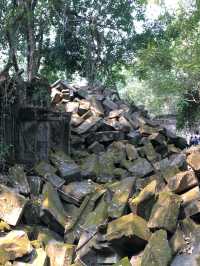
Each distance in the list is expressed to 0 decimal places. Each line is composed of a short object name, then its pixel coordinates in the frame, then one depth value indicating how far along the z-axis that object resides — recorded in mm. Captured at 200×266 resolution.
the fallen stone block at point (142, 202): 4419
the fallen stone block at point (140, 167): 6447
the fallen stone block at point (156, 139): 7763
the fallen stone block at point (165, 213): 4081
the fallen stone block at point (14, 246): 4159
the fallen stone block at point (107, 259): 4075
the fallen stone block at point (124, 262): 3659
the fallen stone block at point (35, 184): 5544
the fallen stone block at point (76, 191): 5490
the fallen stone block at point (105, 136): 7625
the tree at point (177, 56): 8762
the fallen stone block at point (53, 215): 4890
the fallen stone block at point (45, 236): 4591
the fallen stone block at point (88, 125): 7659
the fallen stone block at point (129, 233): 3983
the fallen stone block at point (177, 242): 3905
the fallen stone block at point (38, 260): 4090
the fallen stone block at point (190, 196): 4442
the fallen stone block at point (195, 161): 4944
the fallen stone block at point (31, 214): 4978
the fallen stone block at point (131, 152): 6995
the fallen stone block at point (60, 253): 4179
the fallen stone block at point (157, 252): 3604
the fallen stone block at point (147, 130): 8052
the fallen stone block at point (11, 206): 4731
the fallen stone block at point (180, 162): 5434
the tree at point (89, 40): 12361
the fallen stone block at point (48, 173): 5768
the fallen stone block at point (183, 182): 4713
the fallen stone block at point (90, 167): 6302
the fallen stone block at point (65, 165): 6053
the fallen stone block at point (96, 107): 8463
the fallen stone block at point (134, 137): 7735
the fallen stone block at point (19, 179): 5447
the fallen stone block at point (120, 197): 4500
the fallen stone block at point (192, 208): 4321
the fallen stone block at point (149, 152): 7162
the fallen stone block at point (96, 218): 4543
